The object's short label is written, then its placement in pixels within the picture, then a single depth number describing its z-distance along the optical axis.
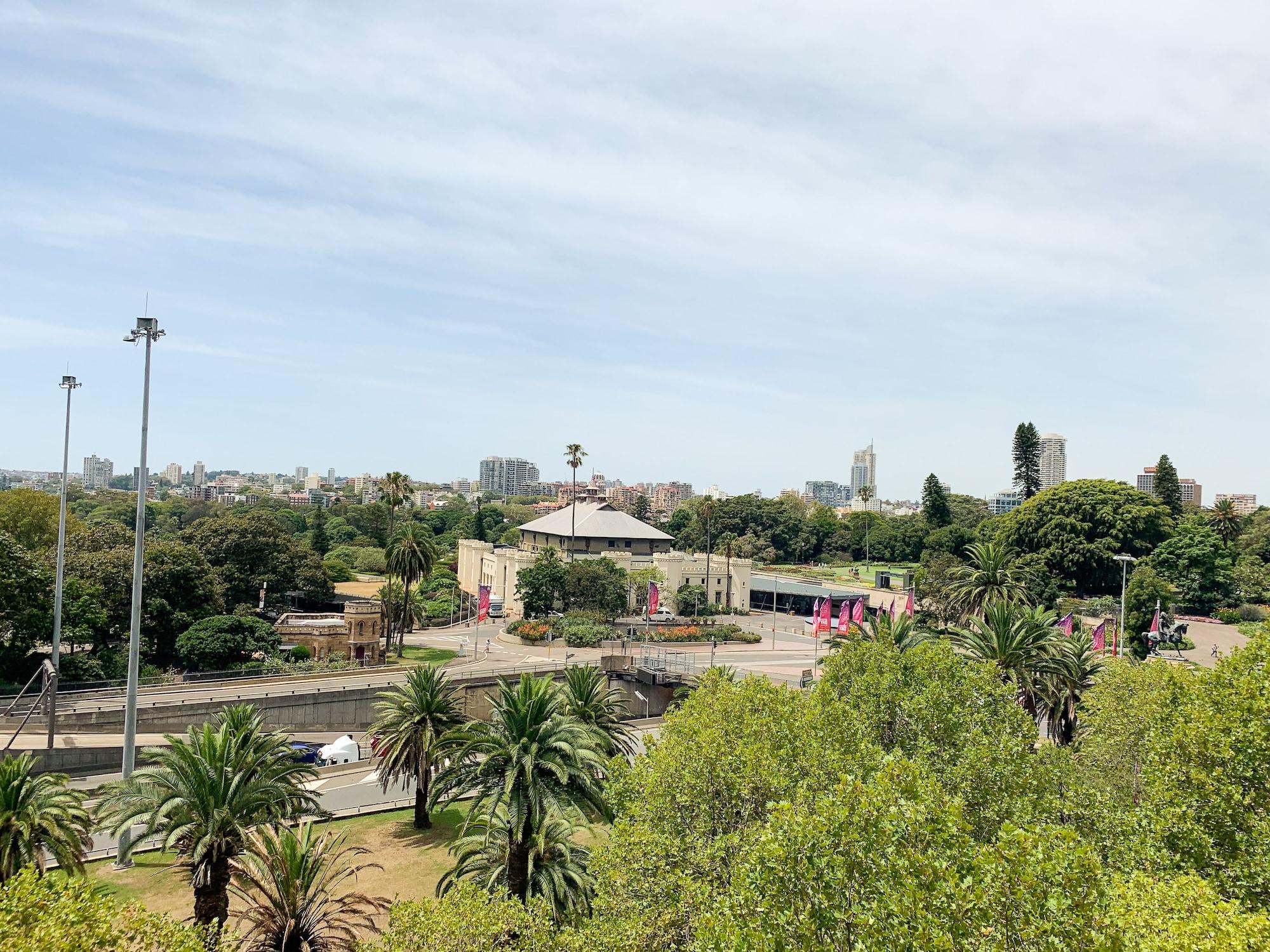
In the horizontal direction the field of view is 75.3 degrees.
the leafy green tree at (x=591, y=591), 71.81
